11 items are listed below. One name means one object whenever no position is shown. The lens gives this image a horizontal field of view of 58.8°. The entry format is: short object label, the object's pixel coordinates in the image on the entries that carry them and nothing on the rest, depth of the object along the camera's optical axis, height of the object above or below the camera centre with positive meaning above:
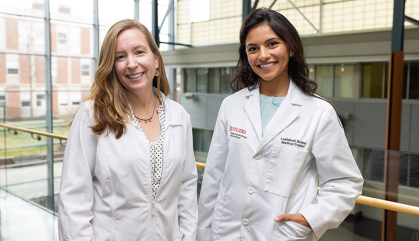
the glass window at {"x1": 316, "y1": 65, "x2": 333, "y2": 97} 12.88 +0.62
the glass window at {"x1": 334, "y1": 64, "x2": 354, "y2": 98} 12.44 +0.54
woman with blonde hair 1.51 -0.27
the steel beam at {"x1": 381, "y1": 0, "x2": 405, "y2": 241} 7.05 +0.31
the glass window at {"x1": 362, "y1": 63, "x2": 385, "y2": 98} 11.77 +0.53
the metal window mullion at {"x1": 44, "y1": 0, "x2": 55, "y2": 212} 12.89 +1.15
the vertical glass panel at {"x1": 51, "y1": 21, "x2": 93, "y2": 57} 13.67 +1.99
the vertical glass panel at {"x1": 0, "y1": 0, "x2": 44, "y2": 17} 12.42 +2.85
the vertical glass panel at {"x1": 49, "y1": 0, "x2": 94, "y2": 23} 13.25 +2.97
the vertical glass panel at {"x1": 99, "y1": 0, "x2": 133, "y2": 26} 14.10 +3.21
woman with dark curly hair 1.54 -0.26
